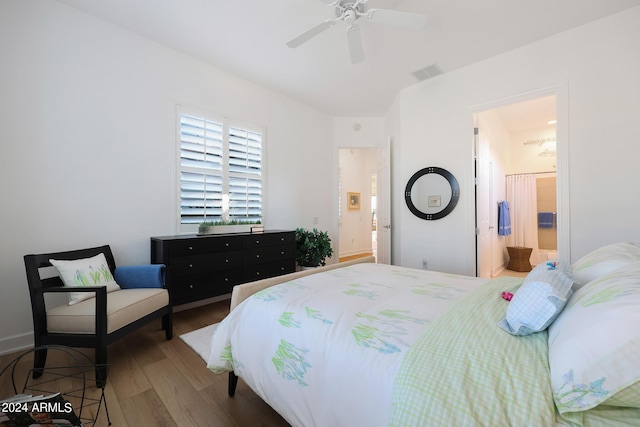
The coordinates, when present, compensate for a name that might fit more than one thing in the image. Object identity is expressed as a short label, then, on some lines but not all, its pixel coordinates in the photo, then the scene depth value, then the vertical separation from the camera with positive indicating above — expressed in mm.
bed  670 -469
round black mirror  3561 +286
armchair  1747 -708
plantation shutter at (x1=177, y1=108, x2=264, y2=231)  3176 +583
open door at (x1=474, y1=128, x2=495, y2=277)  3465 +79
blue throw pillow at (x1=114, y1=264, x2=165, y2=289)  2371 -569
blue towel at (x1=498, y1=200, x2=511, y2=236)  4941 -121
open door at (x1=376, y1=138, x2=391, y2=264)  4212 +151
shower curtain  5176 +11
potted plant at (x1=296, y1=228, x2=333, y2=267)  4062 -536
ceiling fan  1990 +1517
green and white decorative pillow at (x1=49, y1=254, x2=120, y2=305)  1982 -465
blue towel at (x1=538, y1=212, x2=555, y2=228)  5156 -132
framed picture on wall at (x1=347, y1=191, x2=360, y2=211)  6914 +333
